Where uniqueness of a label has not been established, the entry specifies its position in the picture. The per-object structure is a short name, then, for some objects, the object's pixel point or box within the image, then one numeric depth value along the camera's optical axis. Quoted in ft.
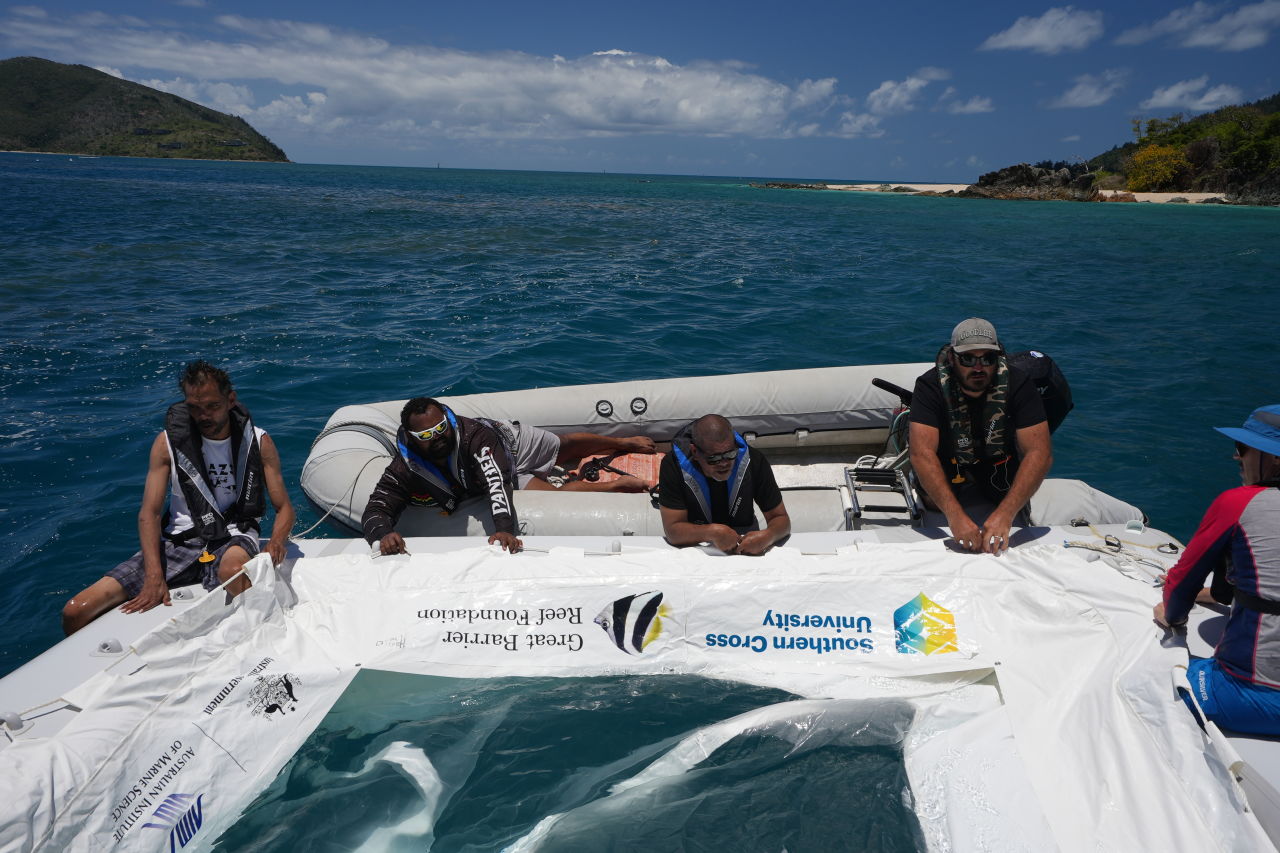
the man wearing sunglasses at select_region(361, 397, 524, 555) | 11.17
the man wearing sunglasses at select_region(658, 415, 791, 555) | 10.62
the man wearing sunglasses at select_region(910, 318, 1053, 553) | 10.35
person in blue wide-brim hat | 6.69
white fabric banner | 7.22
